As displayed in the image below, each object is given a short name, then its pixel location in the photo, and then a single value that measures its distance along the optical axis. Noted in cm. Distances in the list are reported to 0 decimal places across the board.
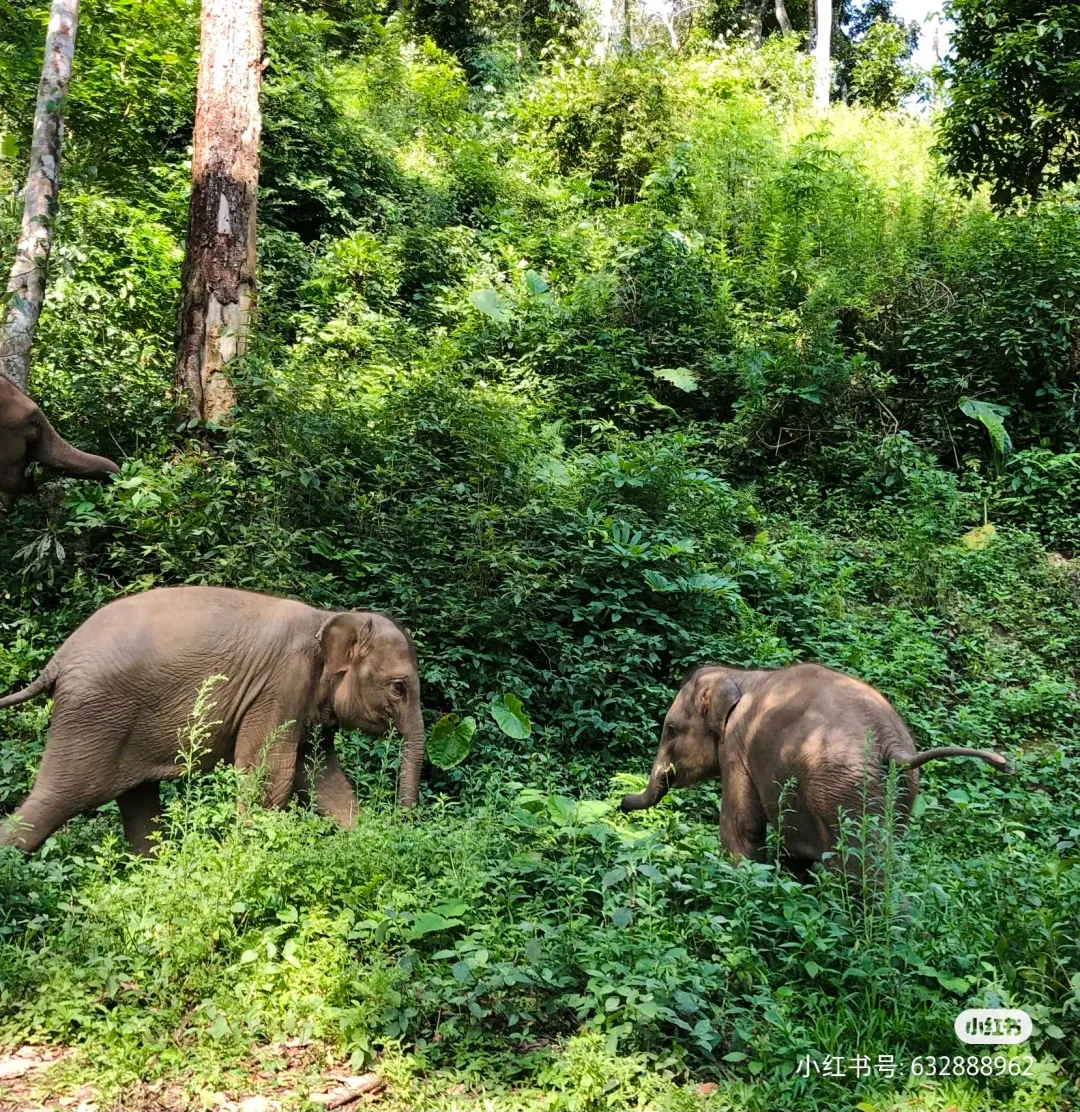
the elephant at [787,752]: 496
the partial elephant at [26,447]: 741
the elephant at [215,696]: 508
